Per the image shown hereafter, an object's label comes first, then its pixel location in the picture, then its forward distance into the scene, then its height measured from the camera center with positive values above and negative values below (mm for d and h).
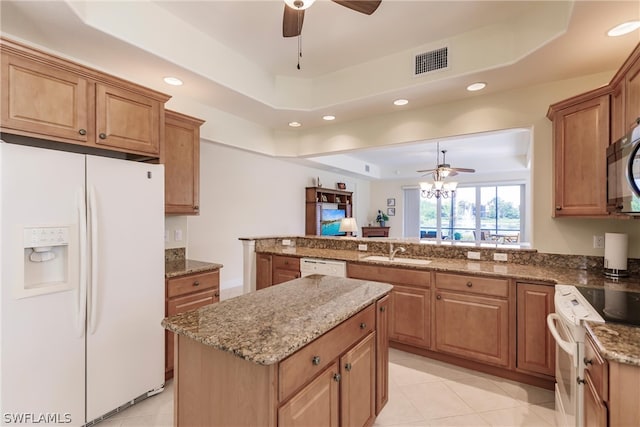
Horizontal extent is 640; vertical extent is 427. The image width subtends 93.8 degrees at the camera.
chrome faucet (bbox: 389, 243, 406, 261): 3303 -414
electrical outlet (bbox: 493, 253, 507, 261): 2947 -422
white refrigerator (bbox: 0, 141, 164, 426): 1583 -436
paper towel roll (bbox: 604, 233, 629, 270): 2275 -277
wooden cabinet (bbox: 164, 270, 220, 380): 2395 -697
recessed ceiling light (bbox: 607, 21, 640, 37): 1964 +1253
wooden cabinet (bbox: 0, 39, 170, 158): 1631 +682
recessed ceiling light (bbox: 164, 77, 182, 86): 2910 +1314
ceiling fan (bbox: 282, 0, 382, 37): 1829 +1317
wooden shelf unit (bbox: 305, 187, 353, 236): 6914 +154
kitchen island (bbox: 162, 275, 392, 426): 1076 -606
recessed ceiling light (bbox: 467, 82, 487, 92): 2900 +1260
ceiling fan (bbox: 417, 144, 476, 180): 5520 +818
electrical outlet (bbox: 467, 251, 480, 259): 3052 -418
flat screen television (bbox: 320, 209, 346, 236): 7305 -203
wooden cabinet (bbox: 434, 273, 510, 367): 2453 -884
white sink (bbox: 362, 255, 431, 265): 2977 -483
